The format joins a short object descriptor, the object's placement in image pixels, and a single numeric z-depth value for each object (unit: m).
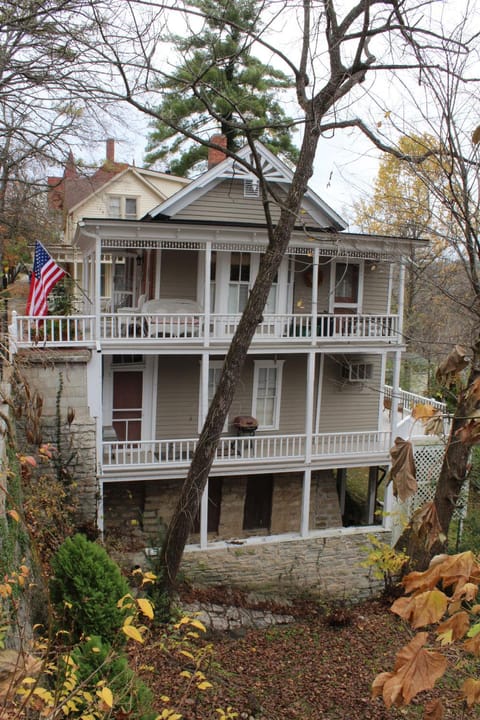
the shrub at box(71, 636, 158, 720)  5.58
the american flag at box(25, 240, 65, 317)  12.05
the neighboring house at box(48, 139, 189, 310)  26.59
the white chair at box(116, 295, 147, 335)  14.77
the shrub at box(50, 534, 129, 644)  7.76
